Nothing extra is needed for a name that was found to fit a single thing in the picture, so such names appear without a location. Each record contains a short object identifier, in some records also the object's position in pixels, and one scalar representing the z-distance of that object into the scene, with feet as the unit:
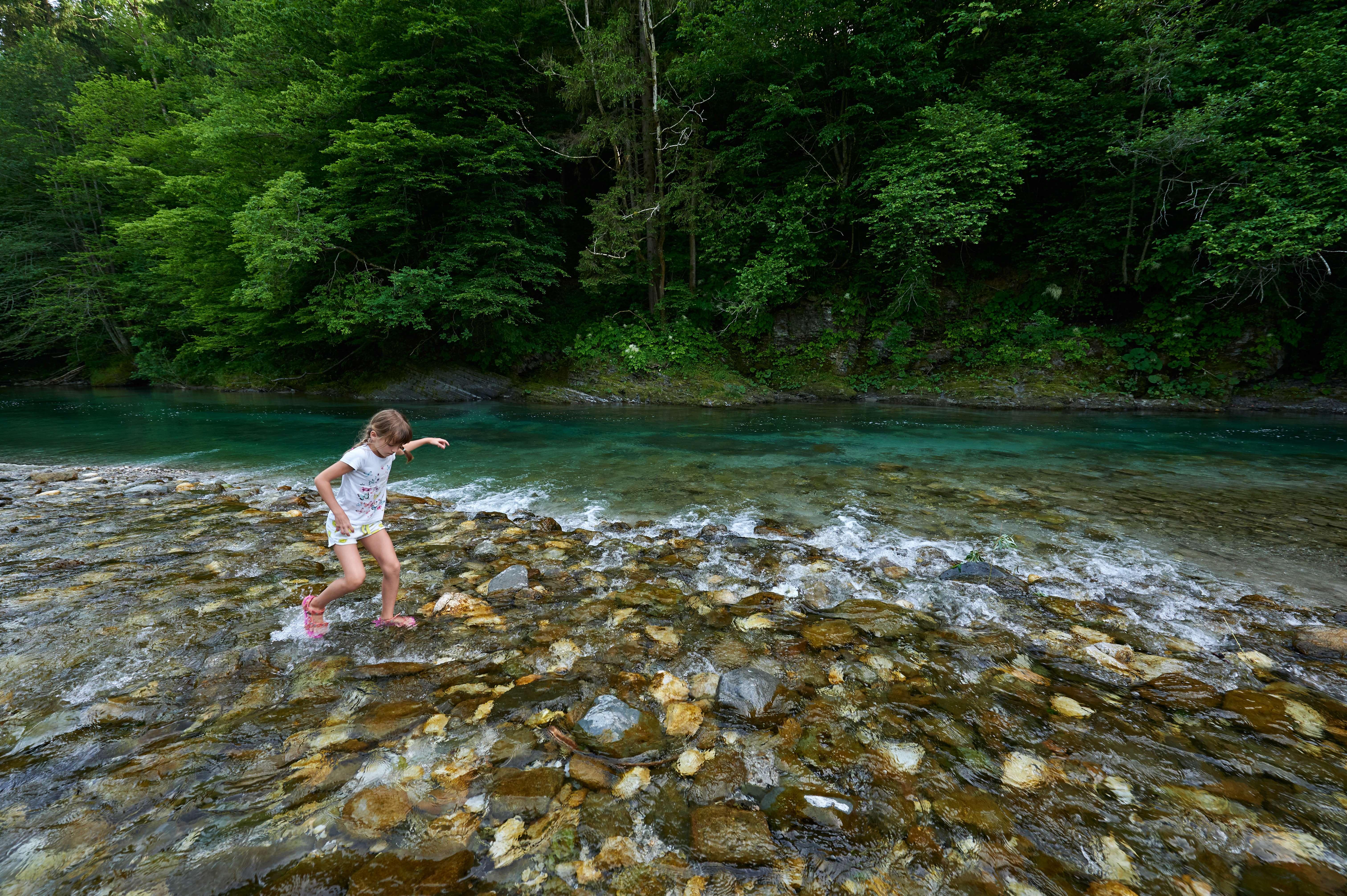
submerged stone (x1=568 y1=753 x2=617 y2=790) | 6.96
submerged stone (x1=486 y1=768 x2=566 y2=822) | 6.43
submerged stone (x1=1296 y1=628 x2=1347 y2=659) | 10.18
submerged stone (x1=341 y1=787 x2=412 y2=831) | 6.16
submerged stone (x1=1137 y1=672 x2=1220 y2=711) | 8.72
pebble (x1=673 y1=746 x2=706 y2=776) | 7.24
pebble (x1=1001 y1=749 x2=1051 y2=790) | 7.04
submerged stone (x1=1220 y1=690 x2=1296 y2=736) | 8.13
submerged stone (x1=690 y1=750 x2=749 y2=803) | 6.84
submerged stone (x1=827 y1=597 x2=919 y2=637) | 11.03
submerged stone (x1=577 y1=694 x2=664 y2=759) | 7.63
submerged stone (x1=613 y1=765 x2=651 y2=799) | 6.82
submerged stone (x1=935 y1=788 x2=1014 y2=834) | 6.37
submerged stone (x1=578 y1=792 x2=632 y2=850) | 6.14
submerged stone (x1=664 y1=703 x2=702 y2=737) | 8.04
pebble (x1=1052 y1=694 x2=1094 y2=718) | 8.38
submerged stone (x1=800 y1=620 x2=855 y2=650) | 10.49
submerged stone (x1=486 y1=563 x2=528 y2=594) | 12.78
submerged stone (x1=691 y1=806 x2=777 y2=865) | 5.95
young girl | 10.23
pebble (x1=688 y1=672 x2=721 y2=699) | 8.89
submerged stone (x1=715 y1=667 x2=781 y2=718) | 8.56
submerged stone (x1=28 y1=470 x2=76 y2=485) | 23.52
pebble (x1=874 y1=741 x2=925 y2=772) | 7.34
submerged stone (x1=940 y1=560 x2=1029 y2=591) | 13.25
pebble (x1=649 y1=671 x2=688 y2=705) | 8.81
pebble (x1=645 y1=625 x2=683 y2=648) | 10.49
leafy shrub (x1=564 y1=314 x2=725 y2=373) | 54.90
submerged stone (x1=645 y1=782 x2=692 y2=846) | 6.20
